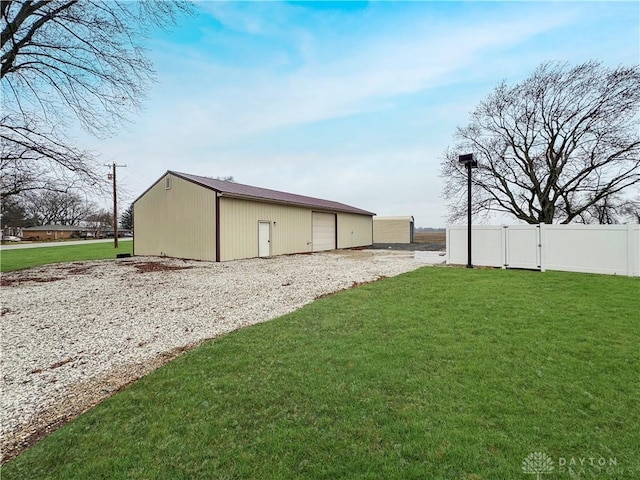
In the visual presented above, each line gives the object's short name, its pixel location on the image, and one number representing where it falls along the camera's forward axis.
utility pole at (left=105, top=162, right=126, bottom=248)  10.53
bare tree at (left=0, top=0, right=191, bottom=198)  7.21
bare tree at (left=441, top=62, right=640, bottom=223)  13.84
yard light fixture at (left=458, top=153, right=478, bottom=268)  10.40
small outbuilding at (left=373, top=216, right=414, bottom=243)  30.03
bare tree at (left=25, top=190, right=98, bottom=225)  50.44
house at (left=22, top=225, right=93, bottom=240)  51.03
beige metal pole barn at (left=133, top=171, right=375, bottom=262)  13.32
